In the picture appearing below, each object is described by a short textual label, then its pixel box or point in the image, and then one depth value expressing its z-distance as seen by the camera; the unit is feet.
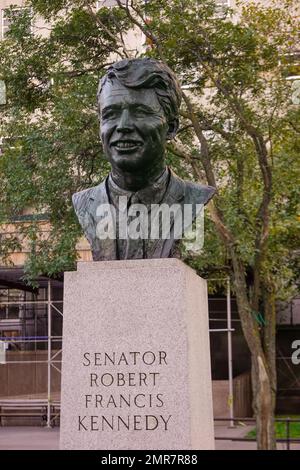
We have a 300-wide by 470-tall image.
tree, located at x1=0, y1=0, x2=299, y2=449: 45.78
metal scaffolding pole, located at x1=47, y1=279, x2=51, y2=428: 75.87
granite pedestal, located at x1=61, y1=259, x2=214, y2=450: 22.50
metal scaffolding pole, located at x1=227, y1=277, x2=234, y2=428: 74.43
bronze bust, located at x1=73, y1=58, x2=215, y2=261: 23.41
